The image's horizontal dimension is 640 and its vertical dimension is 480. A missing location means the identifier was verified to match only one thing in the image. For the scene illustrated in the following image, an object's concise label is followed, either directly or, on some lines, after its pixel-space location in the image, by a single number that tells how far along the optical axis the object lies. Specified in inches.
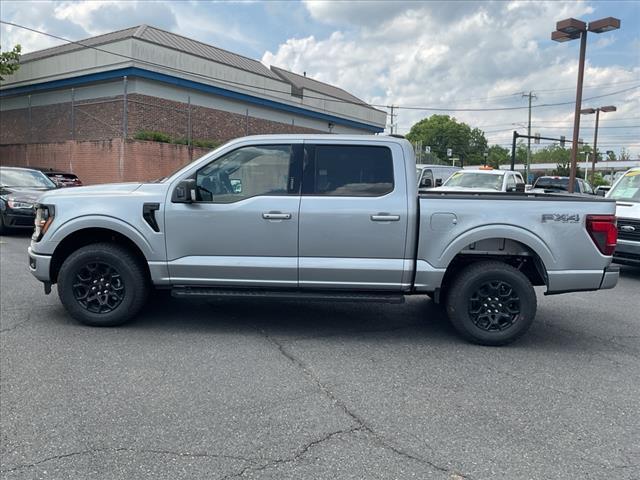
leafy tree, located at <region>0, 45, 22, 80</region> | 858.8
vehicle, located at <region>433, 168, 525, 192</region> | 599.5
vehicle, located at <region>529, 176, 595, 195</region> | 856.3
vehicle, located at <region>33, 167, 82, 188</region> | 641.1
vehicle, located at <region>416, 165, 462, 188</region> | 899.5
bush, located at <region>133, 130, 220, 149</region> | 832.9
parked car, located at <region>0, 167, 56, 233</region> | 473.4
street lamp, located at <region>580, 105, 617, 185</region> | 1362.0
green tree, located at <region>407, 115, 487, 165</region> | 4249.5
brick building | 866.1
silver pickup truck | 199.2
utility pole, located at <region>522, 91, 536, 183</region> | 2003.4
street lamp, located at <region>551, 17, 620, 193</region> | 657.6
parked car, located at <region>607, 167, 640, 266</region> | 342.6
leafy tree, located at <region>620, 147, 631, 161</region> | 4325.8
